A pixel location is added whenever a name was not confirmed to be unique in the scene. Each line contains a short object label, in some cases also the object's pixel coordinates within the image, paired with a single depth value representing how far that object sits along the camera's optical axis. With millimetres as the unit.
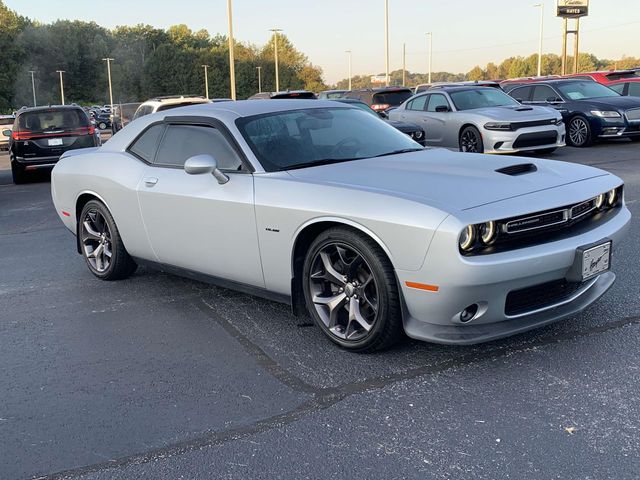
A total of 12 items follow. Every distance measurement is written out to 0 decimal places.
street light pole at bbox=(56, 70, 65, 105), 93388
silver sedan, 13570
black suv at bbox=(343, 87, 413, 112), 19609
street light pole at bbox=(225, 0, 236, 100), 31000
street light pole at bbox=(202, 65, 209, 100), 104188
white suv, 17538
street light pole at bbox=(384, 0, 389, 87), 43656
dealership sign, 43000
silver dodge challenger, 3643
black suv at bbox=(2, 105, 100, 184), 15031
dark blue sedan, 15586
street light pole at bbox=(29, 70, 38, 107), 89000
